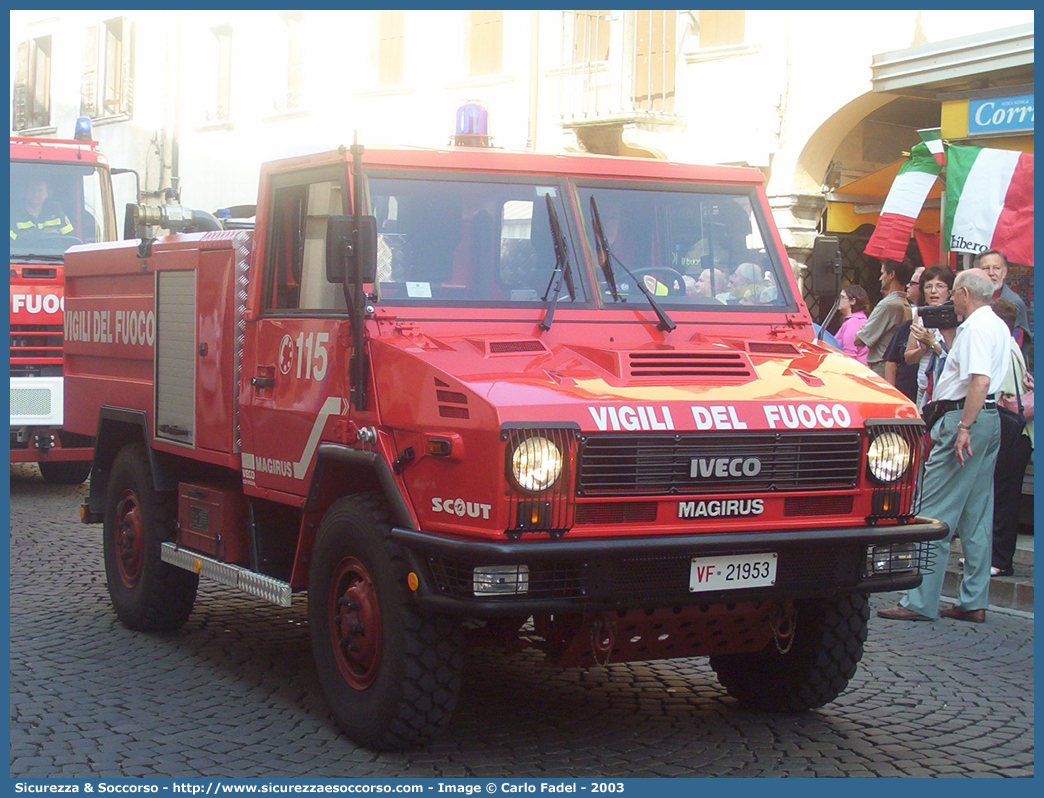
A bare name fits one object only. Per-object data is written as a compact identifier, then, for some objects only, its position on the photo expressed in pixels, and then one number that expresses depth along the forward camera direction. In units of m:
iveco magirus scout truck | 5.00
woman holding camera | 8.89
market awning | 15.05
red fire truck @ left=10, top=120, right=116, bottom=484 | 12.93
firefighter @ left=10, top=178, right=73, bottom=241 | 13.60
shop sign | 11.35
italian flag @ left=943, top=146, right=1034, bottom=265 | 10.93
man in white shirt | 7.85
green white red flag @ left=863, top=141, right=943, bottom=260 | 11.80
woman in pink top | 11.32
